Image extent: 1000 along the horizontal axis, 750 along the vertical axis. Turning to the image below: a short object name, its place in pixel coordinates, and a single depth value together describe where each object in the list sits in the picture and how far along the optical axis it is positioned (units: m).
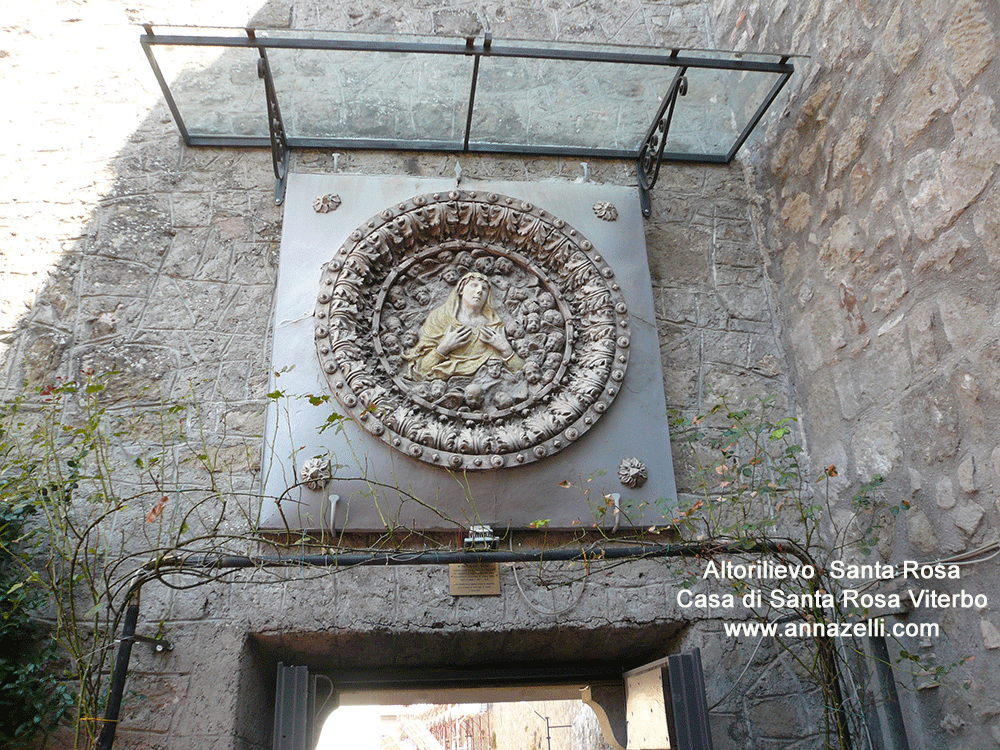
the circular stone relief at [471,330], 2.81
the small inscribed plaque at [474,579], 2.59
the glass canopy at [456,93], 2.99
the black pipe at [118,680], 2.12
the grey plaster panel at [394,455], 2.67
